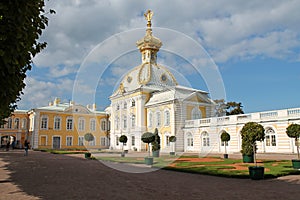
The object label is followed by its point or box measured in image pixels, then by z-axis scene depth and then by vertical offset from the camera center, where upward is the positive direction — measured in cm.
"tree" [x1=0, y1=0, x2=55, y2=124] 511 +197
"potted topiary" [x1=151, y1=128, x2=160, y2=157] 2299 -97
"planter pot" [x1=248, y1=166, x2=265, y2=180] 1052 -145
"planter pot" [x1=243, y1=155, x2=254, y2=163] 1709 -148
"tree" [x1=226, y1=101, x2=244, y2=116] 5147 +508
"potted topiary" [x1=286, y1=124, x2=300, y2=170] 1558 +20
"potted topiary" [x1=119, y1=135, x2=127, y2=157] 2941 -44
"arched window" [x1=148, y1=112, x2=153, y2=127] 4213 +260
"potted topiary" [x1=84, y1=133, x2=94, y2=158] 2336 -23
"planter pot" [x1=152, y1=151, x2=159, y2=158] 2292 -161
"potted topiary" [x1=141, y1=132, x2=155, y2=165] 2018 -16
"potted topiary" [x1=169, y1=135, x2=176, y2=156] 3032 -47
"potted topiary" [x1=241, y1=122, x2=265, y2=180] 1549 +3
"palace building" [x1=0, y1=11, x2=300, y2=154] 2868 +197
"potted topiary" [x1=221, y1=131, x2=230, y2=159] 2466 -22
